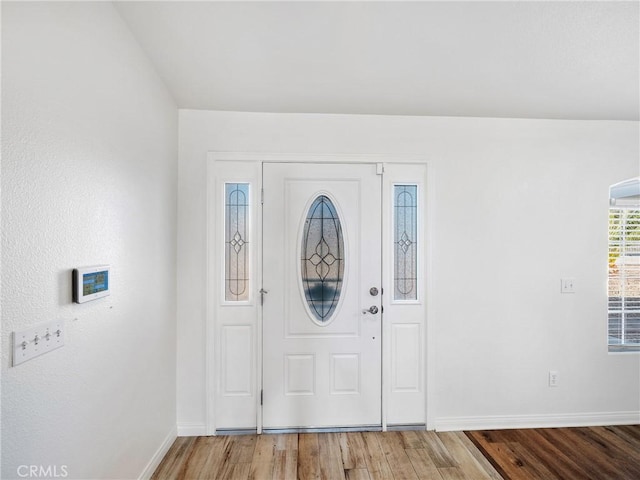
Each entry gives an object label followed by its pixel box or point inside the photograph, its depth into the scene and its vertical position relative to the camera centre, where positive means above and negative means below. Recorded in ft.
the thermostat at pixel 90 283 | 4.05 -0.62
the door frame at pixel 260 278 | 8.06 -1.01
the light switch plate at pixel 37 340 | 3.19 -1.10
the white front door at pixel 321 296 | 8.21 -1.47
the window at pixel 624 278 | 8.80 -1.03
